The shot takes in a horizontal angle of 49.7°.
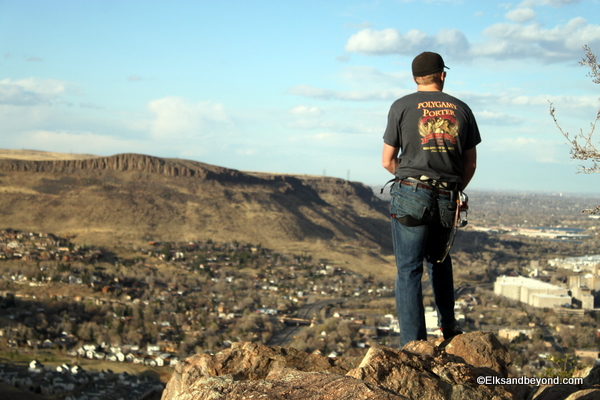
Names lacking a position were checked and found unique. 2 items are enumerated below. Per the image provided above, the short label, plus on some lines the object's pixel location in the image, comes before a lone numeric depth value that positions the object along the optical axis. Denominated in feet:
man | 19.43
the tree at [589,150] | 22.84
